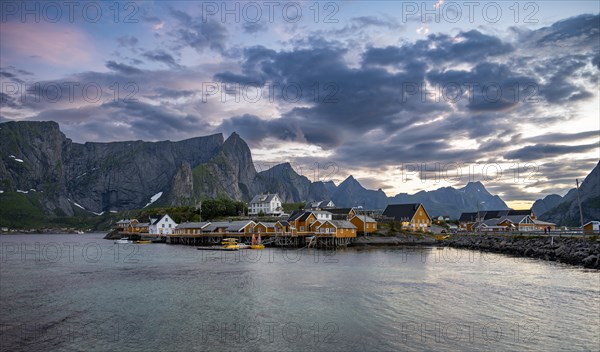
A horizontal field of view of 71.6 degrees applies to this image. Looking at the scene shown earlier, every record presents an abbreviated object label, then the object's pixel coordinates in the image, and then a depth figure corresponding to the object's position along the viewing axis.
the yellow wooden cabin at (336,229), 84.19
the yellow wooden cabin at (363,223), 92.76
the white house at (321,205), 152.02
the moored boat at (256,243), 77.50
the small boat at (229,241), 81.00
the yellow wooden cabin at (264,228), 92.06
